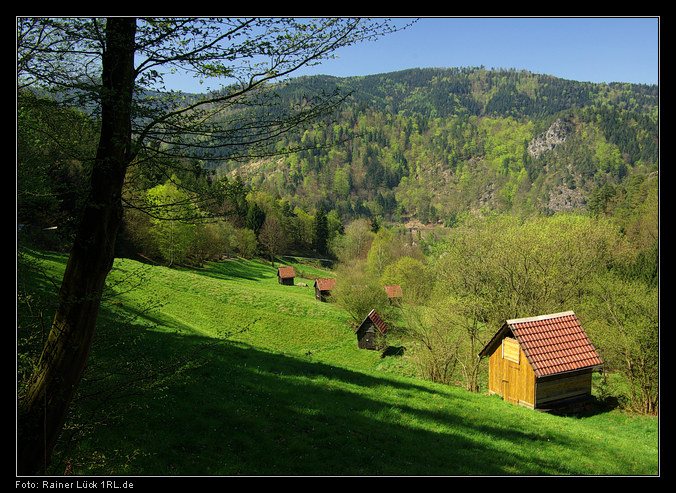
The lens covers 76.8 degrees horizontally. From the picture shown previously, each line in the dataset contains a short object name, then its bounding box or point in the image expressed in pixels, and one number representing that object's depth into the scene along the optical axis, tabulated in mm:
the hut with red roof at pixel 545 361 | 19031
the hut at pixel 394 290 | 50431
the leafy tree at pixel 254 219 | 77938
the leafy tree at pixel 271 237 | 77375
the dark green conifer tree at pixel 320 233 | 99250
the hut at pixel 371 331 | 35656
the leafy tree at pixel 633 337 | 18531
